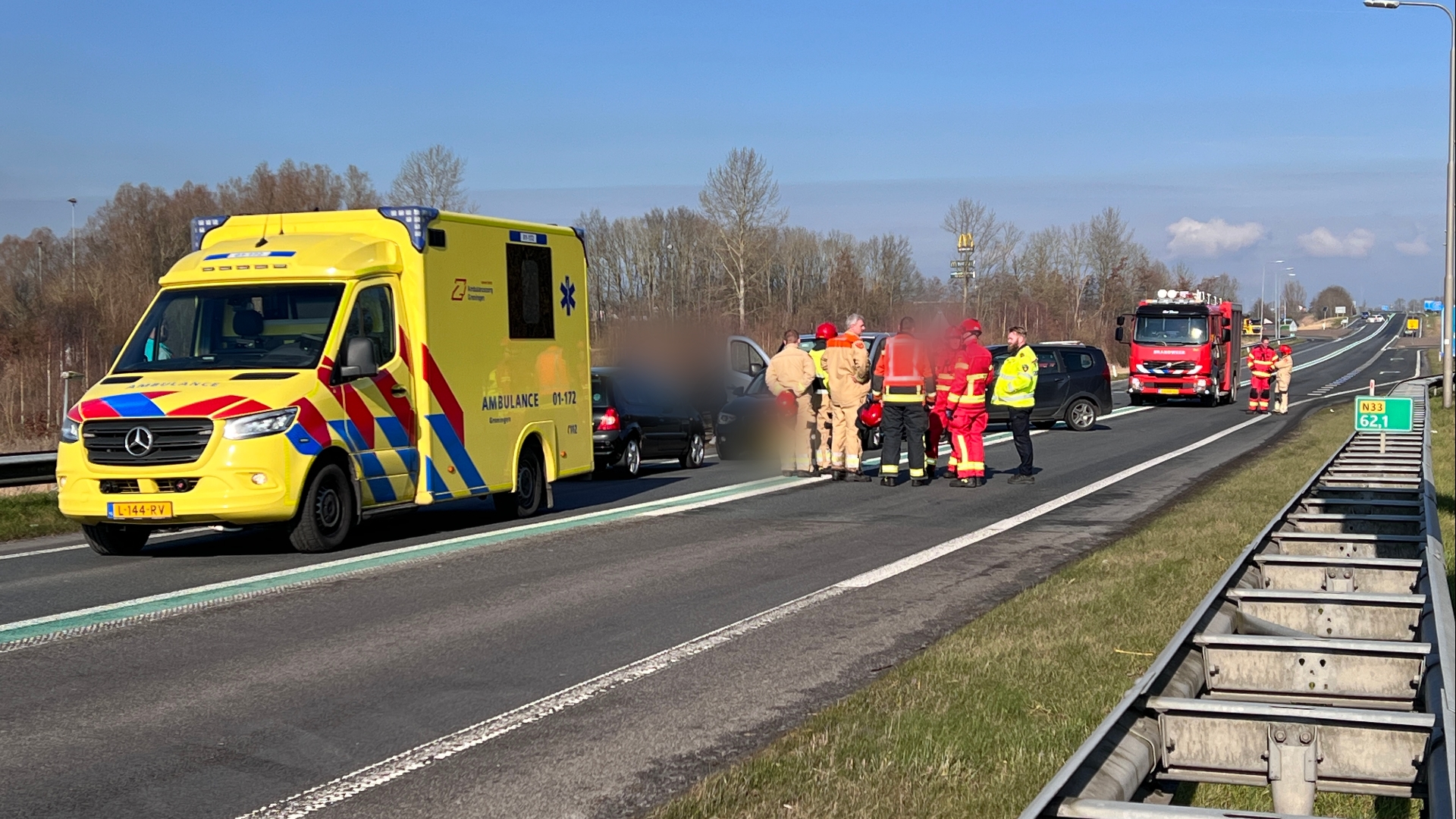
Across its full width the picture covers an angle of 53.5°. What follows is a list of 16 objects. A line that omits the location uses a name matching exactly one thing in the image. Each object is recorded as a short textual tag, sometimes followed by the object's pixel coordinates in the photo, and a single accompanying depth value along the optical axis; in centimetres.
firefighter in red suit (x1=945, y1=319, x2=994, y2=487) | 1688
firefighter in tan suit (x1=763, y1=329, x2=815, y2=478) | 1823
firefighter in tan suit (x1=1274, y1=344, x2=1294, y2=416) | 3584
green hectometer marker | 1334
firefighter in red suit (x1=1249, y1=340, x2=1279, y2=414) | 3550
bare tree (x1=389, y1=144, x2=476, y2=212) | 5619
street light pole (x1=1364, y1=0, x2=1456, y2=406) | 2989
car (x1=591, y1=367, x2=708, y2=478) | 1903
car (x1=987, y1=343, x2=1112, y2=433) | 2962
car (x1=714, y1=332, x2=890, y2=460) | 2164
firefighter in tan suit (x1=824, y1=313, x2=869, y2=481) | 1762
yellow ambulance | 1070
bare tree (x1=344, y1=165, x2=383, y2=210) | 6850
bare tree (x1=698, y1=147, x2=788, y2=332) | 6912
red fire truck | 3816
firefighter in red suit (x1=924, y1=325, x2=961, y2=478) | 1728
